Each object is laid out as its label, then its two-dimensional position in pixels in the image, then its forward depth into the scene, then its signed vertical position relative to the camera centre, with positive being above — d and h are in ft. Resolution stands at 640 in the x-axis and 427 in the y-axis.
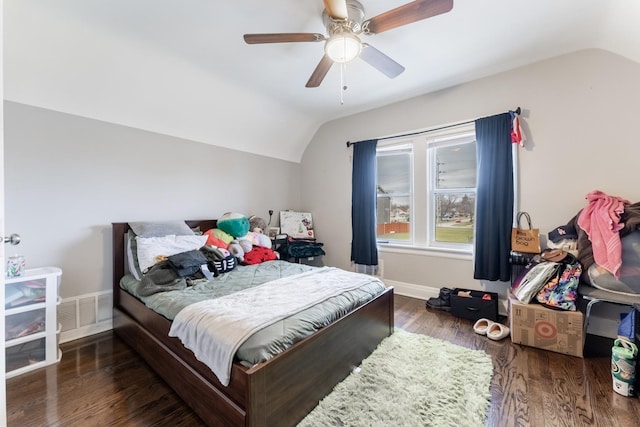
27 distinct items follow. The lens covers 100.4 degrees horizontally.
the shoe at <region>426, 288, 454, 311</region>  9.79 -3.32
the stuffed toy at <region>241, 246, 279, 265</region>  9.87 -1.70
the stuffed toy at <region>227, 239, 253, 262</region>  9.76 -1.37
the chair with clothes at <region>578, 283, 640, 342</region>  6.11 -1.98
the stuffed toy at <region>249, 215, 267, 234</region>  12.10 -0.60
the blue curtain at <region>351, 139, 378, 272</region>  12.04 +0.38
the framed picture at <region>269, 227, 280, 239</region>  13.20 -1.02
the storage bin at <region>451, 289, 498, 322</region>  8.72 -3.11
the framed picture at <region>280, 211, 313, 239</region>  14.01 -0.65
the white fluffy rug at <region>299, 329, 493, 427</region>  4.81 -3.68
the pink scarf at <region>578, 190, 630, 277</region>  6.49 -0.32
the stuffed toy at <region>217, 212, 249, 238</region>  10.59 -0.54
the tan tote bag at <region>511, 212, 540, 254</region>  8.27 -0.83
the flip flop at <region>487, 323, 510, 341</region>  7.72 -3.50
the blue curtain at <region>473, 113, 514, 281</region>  8.91 +0.52
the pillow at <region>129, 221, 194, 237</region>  8.60 -0.59
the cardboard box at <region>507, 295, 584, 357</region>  6.79 -3.03
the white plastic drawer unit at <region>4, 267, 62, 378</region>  6.14 -2.67
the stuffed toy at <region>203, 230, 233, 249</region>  9.72 -1.10
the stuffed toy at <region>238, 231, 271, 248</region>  10.96 -1.14
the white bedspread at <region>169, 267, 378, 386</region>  4.44 -1.96
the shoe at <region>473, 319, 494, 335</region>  8.07 -3.52
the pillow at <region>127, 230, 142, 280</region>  7.99 -1.40
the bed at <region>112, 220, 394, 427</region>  4.11 -3.01
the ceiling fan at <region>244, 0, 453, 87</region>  5.13 +3.92
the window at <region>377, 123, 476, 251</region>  10.47 +1.08
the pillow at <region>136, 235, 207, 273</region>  7.95 -1.13
